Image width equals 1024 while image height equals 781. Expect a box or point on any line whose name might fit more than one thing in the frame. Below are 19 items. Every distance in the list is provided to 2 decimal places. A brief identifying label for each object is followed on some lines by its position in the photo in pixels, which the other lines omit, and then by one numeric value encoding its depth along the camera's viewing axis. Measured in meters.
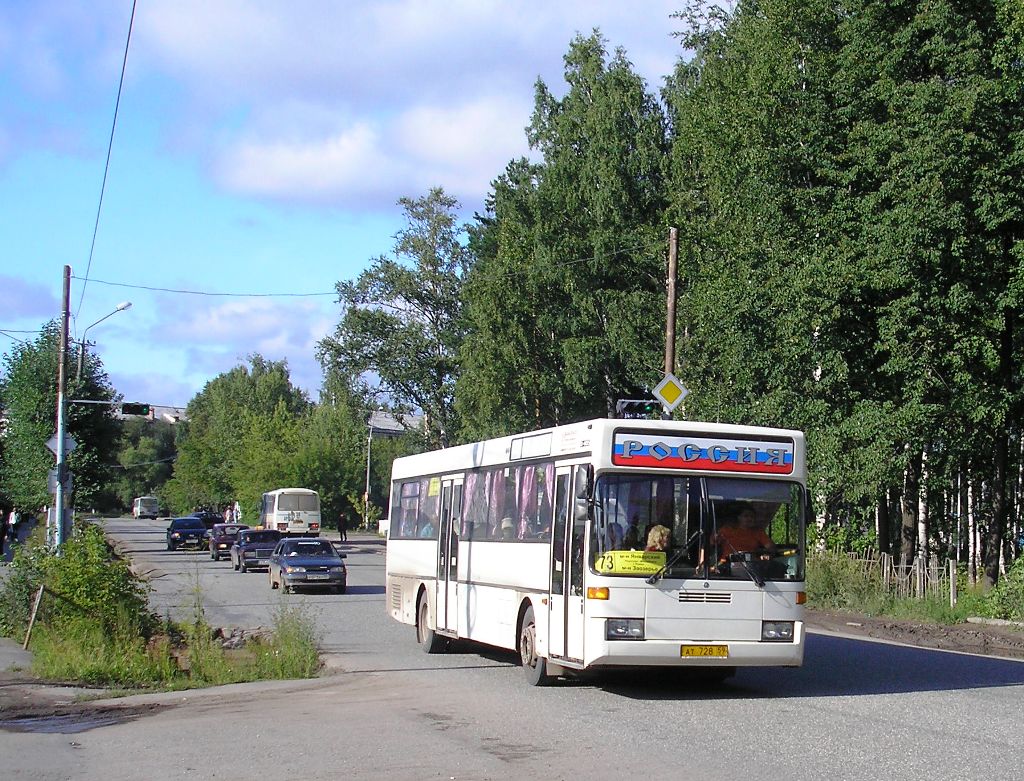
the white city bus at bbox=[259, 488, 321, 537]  69.00
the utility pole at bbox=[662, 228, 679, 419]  27.36
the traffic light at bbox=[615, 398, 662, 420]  23.45
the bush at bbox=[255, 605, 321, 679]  15.78
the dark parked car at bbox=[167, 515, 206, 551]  62.06
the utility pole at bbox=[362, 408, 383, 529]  88.35
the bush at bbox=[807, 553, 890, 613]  26.31
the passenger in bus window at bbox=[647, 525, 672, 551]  12.66
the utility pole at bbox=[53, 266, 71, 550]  27.20
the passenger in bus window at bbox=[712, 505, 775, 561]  12.80
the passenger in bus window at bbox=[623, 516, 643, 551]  12.62
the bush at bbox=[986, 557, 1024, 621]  23.27
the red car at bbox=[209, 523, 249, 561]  54.34
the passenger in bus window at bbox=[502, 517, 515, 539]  15.09
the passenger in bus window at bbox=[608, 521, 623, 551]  12.59
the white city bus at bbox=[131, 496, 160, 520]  147.38
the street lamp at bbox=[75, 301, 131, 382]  43.72
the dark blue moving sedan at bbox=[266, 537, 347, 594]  32.44
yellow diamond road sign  25.52
